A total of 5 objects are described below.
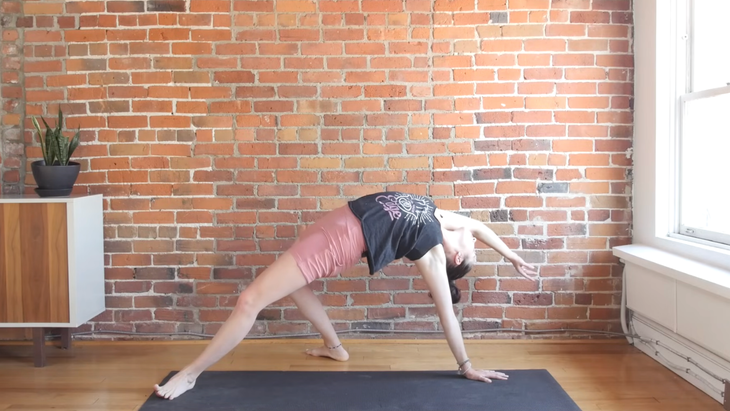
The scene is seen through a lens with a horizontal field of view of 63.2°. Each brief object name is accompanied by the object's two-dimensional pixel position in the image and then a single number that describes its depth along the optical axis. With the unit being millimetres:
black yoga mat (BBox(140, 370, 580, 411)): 2773
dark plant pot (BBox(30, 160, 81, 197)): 3438
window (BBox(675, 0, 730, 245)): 3141
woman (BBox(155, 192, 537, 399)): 2910
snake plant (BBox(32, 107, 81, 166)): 3494
